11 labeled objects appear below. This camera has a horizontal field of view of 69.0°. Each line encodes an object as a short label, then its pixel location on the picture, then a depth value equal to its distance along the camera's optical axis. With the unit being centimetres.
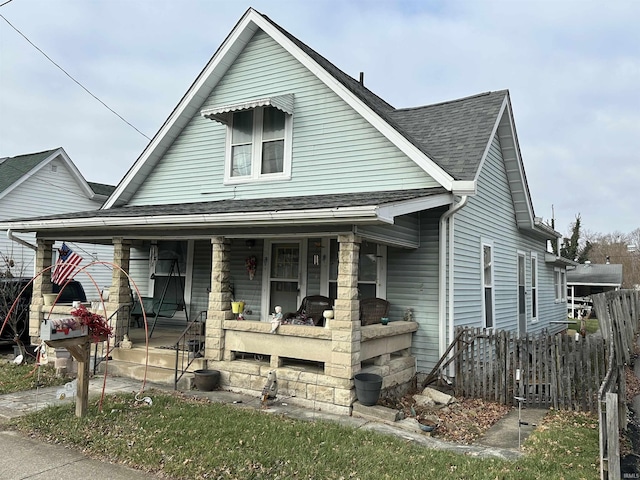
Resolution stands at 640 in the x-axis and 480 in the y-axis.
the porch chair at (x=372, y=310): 807
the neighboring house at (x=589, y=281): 3341
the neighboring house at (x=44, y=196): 1817
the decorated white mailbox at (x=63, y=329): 568
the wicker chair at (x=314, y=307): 877
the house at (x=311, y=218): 738
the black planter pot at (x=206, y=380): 772
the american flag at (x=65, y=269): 899
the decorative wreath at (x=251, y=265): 1048
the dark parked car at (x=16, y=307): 1050
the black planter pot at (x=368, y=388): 665
